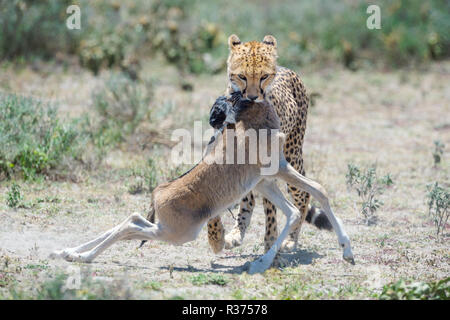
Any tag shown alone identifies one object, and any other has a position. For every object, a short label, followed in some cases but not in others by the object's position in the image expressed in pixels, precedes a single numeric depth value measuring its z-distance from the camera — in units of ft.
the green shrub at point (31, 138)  52.95
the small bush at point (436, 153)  63.05
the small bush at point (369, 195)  48.80
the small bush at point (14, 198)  46.52
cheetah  37.81
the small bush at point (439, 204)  46.59
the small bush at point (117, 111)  63.36
